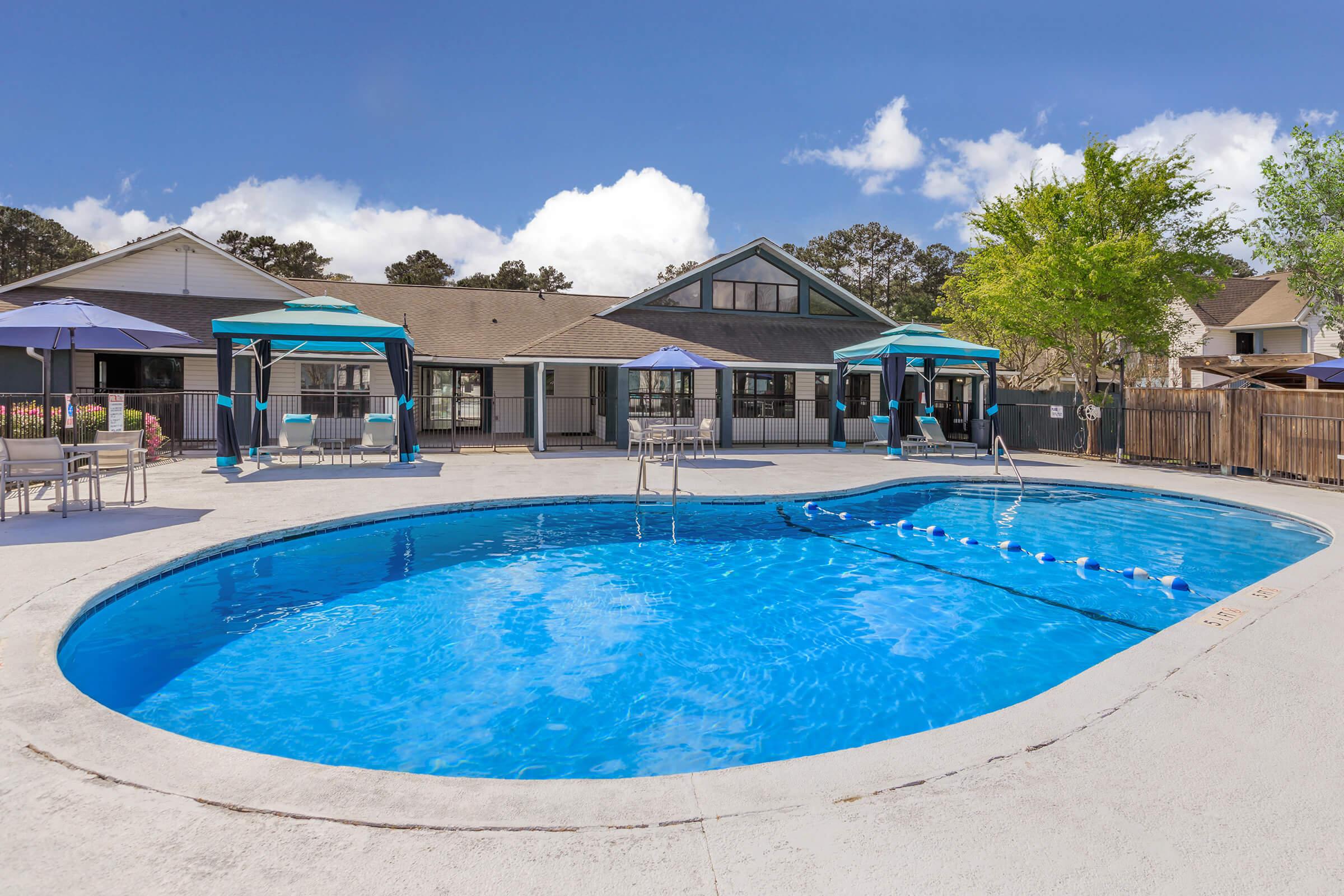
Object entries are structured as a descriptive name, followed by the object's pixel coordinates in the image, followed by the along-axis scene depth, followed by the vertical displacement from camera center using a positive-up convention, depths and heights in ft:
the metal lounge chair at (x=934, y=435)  59.62 -0.87
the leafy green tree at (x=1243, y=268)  191.95 +43.40
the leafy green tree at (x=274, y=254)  141.69 +35.57
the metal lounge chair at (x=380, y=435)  50.42 -0.44
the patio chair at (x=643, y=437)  52.24 -0.80
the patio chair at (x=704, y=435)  57.77 -0.68
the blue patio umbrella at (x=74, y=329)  31.07 +4.79
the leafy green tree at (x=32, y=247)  154.81 +40.55
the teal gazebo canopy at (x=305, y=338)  44.93 +5.93
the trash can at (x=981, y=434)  67.26 -0.89
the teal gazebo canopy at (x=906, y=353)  56.75 +5.83
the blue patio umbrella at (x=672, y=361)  53.83 +4.95
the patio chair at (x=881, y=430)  62.03 -0.41
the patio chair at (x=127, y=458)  32.35 -1.45
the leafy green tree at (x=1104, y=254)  57.36 +13.95
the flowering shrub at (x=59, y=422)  39.65 +0.50
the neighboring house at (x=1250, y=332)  99.91 +14.09
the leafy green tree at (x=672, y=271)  176.86 +38.92
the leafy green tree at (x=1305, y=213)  62.23 +18.76
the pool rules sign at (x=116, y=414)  39.42 +0.86
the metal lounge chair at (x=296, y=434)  48.44 -0.35
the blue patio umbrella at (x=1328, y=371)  45.65 +3.35
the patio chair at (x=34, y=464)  28.86 -1.40
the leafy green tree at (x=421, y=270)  159.22 +35.45
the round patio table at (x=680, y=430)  50.84 -0.23
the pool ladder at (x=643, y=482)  35.29 -3.05
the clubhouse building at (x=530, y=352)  62.85 +6.79
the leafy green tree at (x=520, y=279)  160.86 +34.17
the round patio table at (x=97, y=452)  30.12 -0.99
